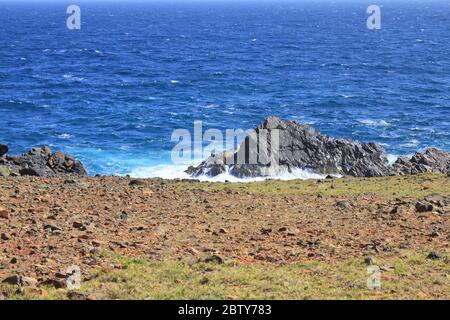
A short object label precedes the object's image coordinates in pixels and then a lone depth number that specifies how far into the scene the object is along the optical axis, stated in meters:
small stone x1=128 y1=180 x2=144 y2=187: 28.14
